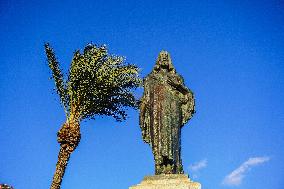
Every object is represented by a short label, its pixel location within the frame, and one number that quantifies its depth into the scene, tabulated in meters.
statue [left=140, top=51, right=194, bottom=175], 7.99
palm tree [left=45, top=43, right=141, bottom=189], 16.67
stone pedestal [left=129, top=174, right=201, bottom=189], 7.03
